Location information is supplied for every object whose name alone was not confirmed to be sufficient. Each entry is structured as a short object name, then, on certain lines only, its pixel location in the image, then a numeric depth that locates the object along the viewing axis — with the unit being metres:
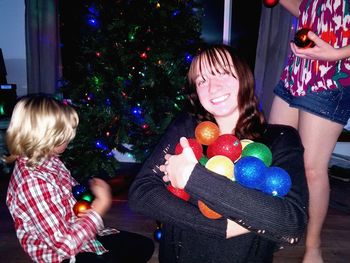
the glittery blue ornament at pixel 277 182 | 0.92
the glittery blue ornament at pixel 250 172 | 0.93
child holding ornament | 1.28
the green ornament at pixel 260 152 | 1.02
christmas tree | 2.72
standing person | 1.46
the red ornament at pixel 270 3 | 1.68
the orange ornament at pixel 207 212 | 0.98
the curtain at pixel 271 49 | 3.92
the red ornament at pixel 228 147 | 1.07
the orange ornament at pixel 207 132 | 1.20
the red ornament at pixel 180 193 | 1.12
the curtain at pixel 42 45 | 4.01
